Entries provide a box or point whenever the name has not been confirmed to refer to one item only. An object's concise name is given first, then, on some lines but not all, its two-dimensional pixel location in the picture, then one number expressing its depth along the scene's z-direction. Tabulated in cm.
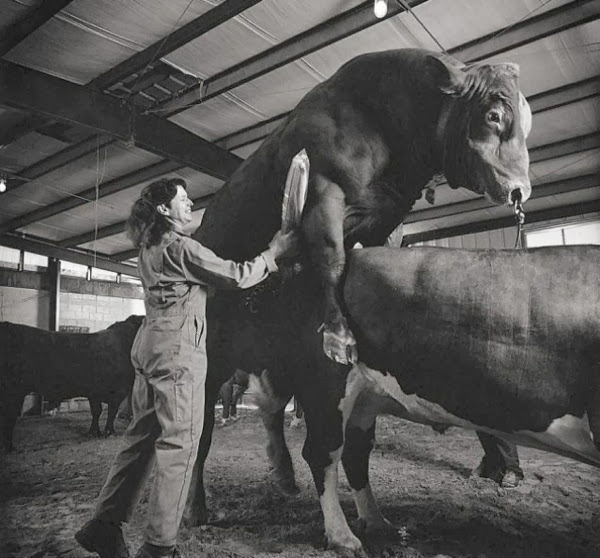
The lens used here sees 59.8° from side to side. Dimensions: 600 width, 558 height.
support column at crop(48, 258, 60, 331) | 1159
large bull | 231
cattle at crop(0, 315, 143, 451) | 680
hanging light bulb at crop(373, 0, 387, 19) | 368
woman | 227
